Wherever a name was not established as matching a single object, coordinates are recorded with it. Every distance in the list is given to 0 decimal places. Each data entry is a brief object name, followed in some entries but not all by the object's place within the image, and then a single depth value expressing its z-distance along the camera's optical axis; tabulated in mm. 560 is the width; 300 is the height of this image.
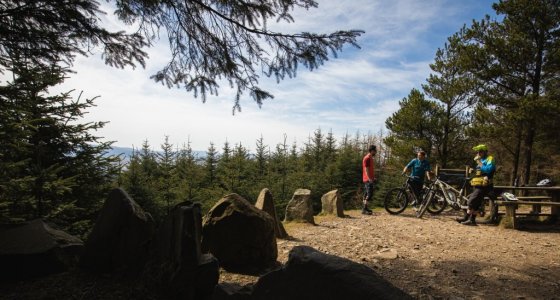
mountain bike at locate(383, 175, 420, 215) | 11344
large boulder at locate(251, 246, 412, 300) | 2754
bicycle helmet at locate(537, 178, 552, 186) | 10527
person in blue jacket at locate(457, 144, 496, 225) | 9164
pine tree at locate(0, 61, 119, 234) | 4844
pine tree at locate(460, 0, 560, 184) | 13859
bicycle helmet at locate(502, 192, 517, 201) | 9211
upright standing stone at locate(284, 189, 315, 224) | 9773
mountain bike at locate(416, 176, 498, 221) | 10484
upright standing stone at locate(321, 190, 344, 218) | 11328
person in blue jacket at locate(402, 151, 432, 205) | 11250
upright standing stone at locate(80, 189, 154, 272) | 4047
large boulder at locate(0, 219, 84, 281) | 3908
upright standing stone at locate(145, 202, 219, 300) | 3705
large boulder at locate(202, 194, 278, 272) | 5418
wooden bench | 8836
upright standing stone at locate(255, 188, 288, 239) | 7543
